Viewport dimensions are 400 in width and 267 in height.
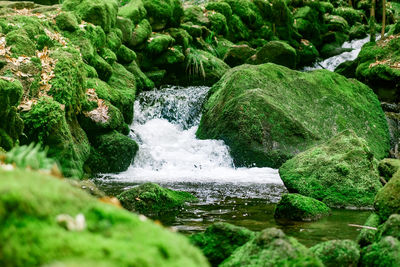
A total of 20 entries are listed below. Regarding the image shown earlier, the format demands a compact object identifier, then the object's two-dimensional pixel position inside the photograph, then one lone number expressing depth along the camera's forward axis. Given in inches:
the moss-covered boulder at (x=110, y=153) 398.6
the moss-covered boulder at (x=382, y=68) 585.9
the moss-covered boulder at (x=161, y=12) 698.2
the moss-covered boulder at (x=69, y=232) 60.8
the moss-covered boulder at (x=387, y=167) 308.7
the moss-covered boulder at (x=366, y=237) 169.0
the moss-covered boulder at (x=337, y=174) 287.5
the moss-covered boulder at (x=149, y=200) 243.1
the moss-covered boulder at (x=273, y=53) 682.2
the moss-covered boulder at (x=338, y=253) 144.1
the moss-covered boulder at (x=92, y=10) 520.4
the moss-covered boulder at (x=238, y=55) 741.3
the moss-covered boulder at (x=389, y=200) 194.4
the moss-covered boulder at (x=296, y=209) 238.7
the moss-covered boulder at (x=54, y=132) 301.7
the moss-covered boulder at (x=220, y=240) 150.6
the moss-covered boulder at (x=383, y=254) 139.3
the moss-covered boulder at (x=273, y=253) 114.4
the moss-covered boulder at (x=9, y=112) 237.9
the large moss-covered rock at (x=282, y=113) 443.5
